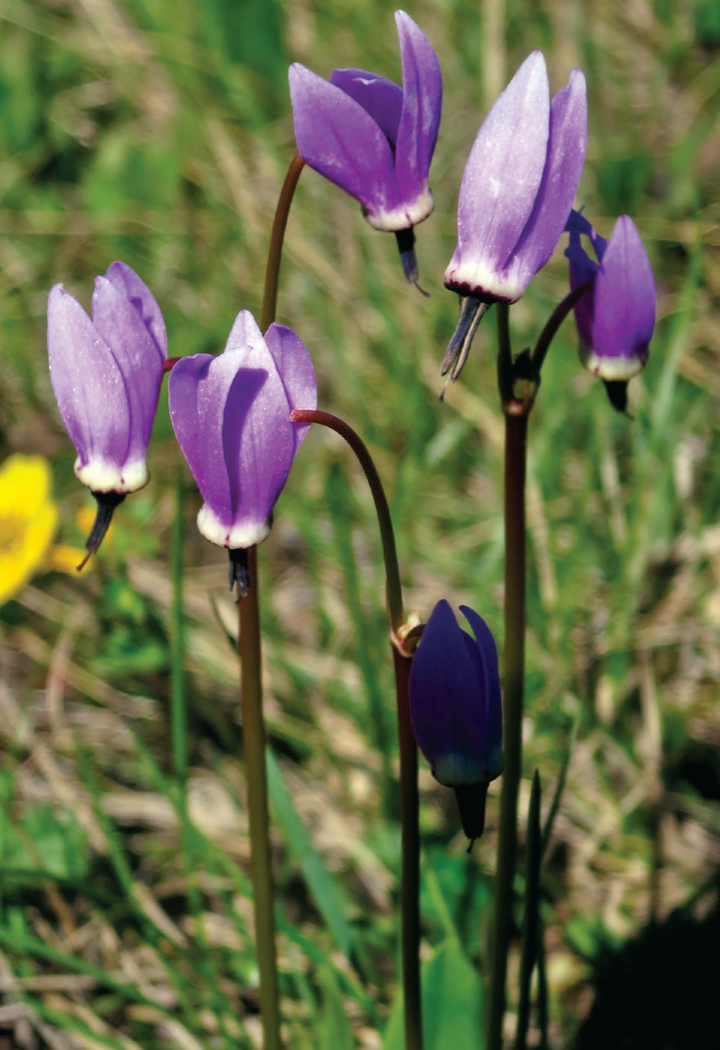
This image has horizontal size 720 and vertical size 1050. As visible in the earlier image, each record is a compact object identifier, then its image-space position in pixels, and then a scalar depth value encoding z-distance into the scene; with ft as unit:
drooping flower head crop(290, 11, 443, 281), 1.14
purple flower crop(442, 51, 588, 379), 1.12
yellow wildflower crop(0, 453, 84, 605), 1.59
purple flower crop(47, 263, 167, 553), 1.13
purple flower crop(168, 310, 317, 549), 1.11
